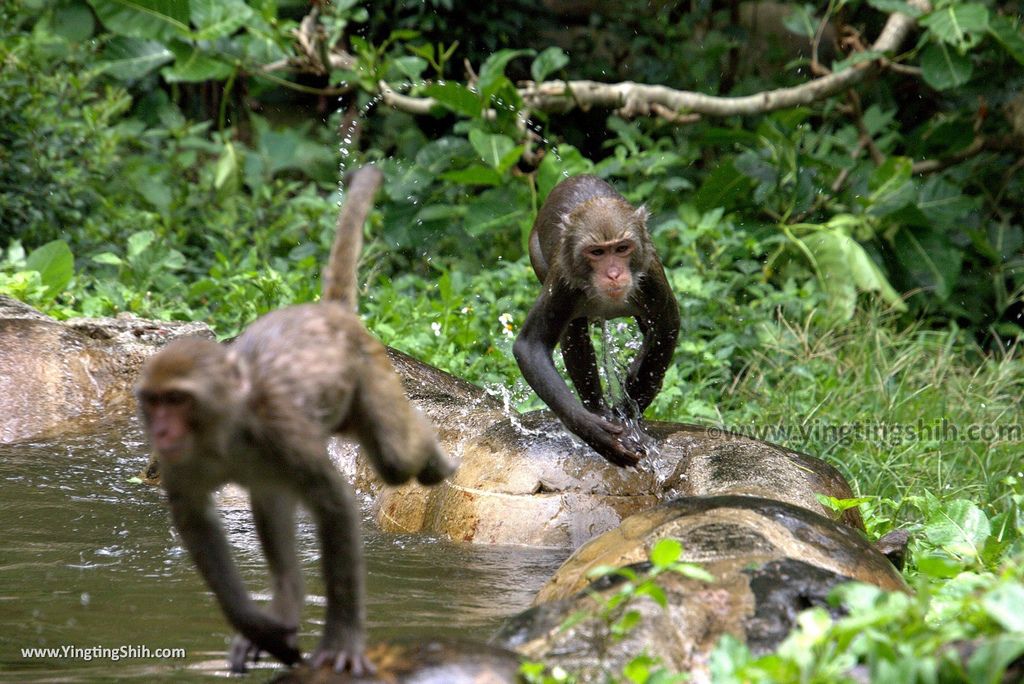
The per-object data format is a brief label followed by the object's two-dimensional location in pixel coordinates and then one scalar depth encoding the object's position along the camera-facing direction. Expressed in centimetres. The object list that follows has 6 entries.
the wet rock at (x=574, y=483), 1079
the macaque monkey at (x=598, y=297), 1163
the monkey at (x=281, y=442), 576
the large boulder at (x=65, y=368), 1372
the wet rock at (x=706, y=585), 674
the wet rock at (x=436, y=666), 619
